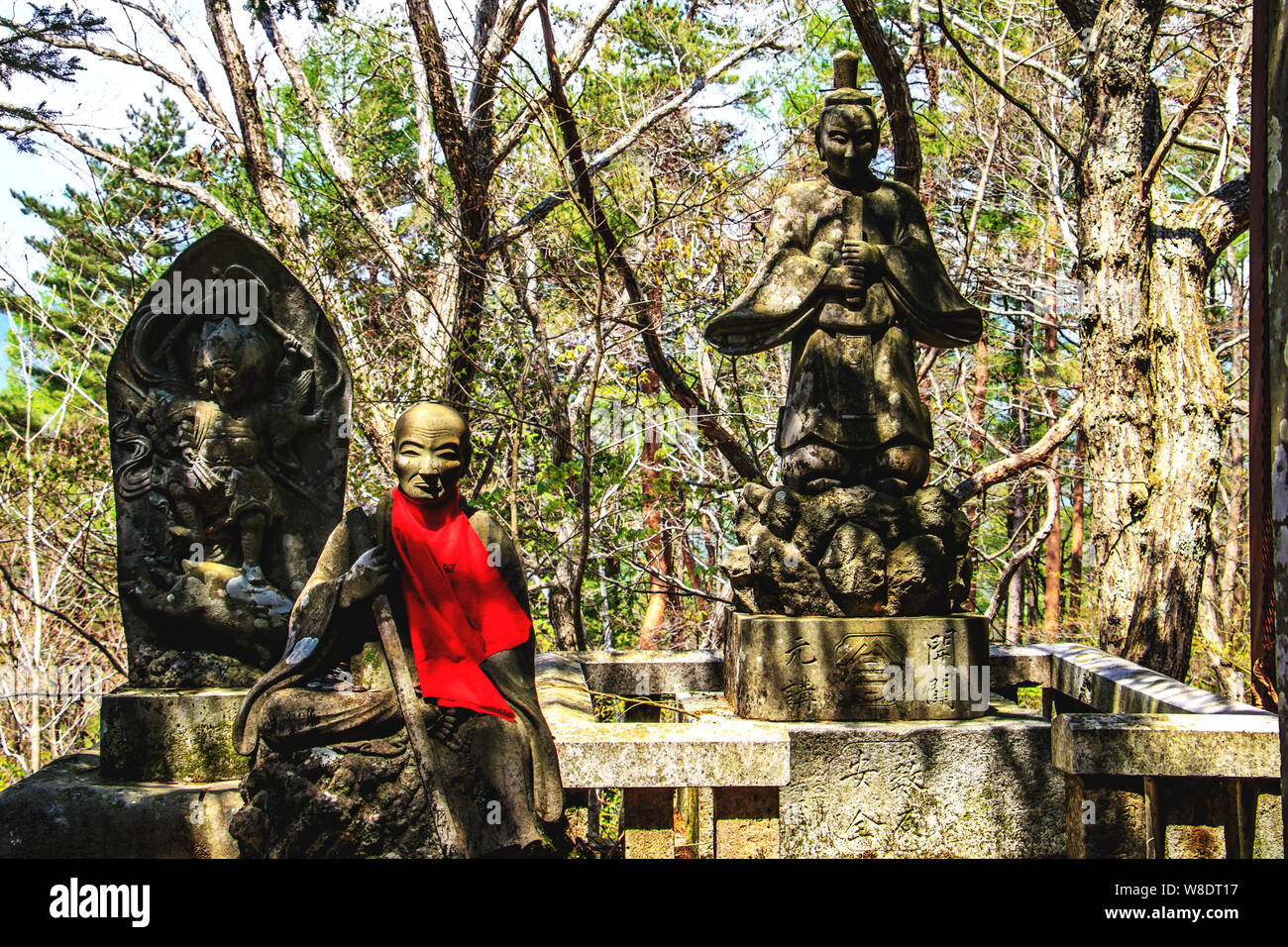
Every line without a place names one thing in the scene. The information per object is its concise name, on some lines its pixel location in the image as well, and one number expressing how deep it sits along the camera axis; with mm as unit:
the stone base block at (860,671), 4332
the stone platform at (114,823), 3818
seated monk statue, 3191
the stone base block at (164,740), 4078
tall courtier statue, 4363
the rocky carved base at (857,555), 4379
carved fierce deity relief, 4230
